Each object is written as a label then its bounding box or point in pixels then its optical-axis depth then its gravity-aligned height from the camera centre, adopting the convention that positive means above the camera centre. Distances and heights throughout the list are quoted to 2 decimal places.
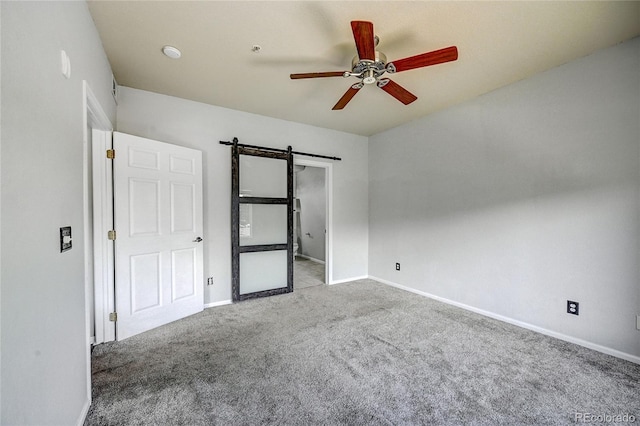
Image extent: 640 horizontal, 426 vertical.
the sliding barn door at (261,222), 3.56 -0.15
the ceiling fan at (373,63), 1.65 +1.04
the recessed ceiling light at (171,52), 2.27 +1.37
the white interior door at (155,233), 2.57 -0.21
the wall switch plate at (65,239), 1.33 -0.13
